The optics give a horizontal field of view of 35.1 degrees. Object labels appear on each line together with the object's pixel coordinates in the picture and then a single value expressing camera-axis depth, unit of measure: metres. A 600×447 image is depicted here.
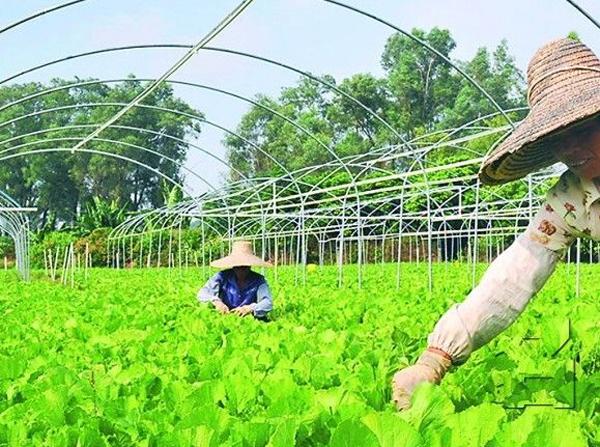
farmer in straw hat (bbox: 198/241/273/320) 8.20
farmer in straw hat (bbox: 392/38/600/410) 2.54
